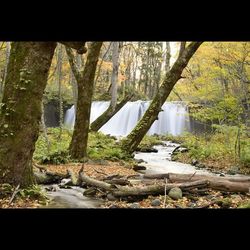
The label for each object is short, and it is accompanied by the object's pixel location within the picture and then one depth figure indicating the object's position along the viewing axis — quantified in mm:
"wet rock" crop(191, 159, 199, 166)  13128
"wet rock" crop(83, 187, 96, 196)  6024
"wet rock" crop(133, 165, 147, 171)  10031
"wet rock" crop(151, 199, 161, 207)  5238
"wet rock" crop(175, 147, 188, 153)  16069
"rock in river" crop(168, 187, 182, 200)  5590
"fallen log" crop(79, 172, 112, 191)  5871
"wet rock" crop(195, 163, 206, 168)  12531
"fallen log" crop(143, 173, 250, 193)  6309
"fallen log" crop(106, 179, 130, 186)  6250
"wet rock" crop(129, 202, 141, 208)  5109
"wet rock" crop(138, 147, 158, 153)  17047
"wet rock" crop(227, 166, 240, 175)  11117
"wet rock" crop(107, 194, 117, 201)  5591
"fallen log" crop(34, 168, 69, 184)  6928
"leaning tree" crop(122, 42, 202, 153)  10773
